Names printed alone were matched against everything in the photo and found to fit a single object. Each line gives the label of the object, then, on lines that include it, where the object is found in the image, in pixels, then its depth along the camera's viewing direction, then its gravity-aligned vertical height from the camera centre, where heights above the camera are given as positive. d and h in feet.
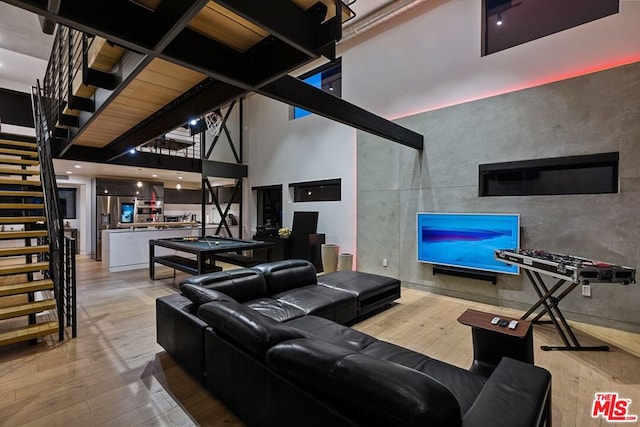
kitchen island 21.61 -2.94
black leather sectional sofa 3.57 -2.69
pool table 15.62 -2.35
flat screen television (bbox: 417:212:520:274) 13.82 -1.56
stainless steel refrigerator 28.25 -0.38
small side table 6.58 -3.09
